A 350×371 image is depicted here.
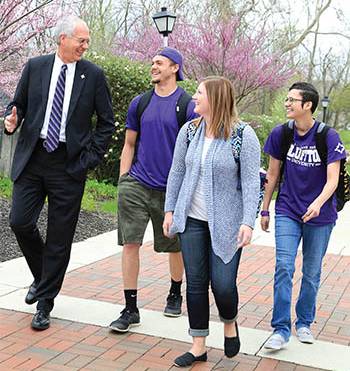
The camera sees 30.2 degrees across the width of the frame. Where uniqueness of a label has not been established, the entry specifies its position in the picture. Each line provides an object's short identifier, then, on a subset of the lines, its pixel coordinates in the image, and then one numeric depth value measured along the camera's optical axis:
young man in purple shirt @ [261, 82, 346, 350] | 4.14
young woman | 3.67
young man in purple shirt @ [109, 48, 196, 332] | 4.44
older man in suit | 4.37
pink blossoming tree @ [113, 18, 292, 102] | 19.97
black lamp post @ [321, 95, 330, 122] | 33.89
